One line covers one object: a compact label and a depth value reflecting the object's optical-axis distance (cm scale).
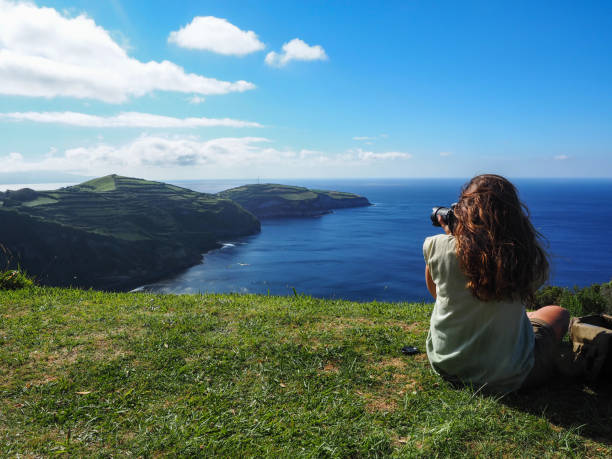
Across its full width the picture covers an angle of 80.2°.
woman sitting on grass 335
